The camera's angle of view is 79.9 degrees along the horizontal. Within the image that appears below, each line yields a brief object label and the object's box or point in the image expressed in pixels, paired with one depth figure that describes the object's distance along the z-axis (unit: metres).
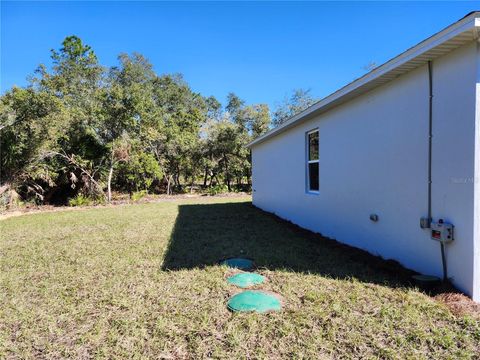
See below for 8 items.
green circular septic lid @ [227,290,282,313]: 2.91
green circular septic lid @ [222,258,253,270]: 4.26
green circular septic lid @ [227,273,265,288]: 3.57
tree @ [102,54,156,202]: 13.43
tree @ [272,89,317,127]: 24.19
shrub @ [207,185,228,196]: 19.76
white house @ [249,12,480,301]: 2.95
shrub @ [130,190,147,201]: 15.59
